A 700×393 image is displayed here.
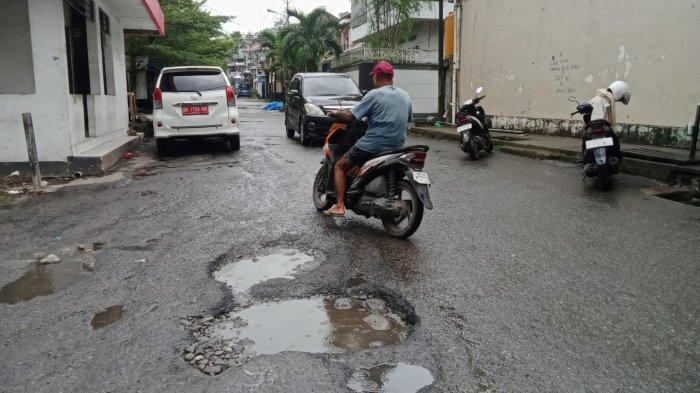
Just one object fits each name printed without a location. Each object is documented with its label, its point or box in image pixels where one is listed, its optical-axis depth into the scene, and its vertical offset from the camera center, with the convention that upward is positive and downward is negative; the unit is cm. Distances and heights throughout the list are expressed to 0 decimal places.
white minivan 1100 +3
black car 1281 +17
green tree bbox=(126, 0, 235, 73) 2317 +303
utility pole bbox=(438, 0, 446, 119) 1850 +114
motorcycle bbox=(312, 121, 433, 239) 520 -81
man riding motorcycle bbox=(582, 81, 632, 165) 782 -9
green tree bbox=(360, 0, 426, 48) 2486 +416
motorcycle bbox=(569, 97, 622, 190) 764 -70
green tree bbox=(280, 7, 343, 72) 3291 +427
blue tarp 3725 -12
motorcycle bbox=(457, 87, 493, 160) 1102 -49
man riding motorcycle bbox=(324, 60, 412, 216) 541 -11
